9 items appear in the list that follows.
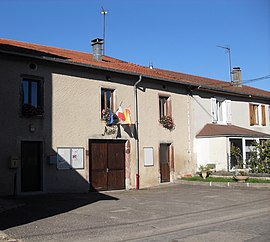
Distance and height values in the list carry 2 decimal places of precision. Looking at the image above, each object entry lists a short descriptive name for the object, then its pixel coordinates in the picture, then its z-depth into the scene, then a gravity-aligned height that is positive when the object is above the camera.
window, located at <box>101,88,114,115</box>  16.62 +2.53
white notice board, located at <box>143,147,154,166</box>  17.92 +0.00
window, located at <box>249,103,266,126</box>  24.86 +2.67
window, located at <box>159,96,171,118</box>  19.34 +2.52
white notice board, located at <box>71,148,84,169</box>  15.05 -0.03
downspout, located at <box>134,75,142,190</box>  17.36 +0.83
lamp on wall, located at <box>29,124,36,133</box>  13.94 +1.08
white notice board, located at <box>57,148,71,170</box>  14.58 -0.02
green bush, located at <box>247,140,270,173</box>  18.55 -0.19
